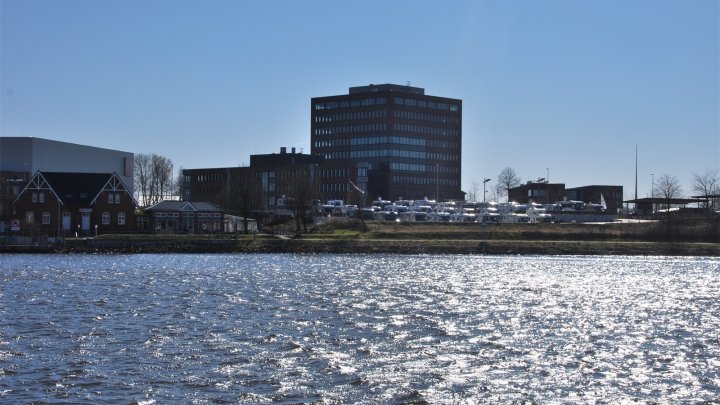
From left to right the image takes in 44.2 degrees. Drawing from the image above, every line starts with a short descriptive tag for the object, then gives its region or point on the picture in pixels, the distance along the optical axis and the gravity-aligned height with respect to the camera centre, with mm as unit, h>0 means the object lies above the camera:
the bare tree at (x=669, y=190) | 181025 +4668
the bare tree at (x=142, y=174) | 189500 +7912
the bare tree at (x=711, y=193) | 154888 +3719
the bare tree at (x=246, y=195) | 141900 +2849
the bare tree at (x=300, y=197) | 128875 +2166
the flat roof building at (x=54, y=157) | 154375 +9724
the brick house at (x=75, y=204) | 122938 +892
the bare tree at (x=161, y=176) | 188500 +7426
